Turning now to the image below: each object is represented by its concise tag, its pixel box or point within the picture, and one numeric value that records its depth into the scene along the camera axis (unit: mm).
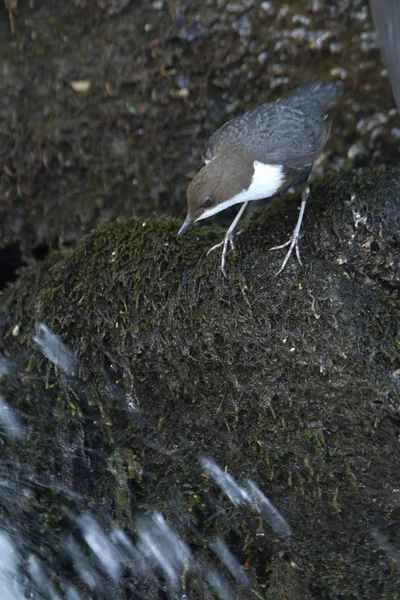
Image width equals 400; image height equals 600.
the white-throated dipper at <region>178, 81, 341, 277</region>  5457
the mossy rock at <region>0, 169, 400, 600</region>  5668
